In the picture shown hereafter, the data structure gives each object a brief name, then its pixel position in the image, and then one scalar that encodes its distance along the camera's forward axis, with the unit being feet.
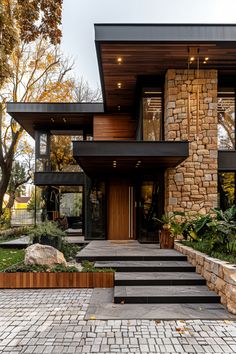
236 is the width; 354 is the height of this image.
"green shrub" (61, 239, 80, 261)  26.12
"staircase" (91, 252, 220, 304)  16.51
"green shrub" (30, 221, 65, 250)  26.37
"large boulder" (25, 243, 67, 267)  21.11
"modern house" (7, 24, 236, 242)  24.86
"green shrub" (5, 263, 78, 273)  20.10
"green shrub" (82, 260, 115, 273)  19.93
